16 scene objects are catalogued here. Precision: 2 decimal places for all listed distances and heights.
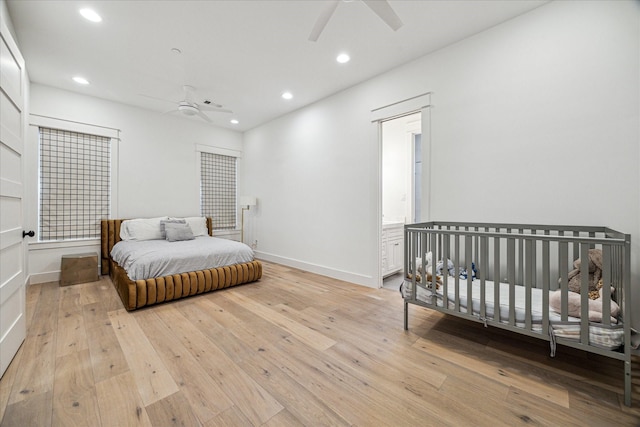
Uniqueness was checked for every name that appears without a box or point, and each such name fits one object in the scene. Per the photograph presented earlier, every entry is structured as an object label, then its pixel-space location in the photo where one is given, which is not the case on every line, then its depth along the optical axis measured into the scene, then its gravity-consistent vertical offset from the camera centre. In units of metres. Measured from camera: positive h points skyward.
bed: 2.91 -0.75
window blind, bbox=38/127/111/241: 3.90 +0.48
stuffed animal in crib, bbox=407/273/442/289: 2.34 -0.60
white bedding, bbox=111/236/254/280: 3.03 -0.54
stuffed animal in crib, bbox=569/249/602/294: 1.96 -0.45
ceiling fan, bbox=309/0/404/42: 1.83 +1.50
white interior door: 1.75 +0.11
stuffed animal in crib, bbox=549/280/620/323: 1.65 -0.61
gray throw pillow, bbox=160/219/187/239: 4.44 -0.15
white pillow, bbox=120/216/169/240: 4.27 -0.26
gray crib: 1.56 -0.58
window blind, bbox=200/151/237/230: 5.58 +0.57
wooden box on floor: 3.71 -0.81
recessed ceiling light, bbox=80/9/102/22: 2.38 +1.88
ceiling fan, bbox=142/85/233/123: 3.81 +1.61
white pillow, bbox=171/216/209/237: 4.92 -0.21
